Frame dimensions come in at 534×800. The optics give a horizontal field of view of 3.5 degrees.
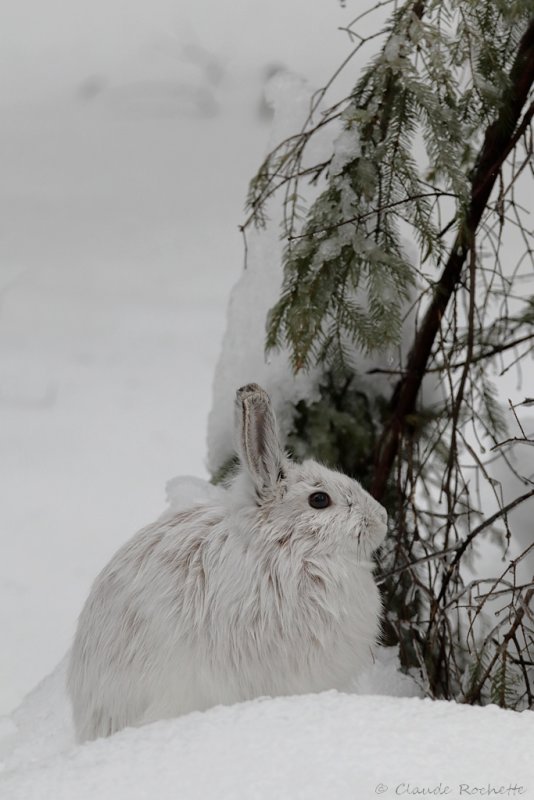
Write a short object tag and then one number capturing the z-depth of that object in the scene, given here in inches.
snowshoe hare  246.0
